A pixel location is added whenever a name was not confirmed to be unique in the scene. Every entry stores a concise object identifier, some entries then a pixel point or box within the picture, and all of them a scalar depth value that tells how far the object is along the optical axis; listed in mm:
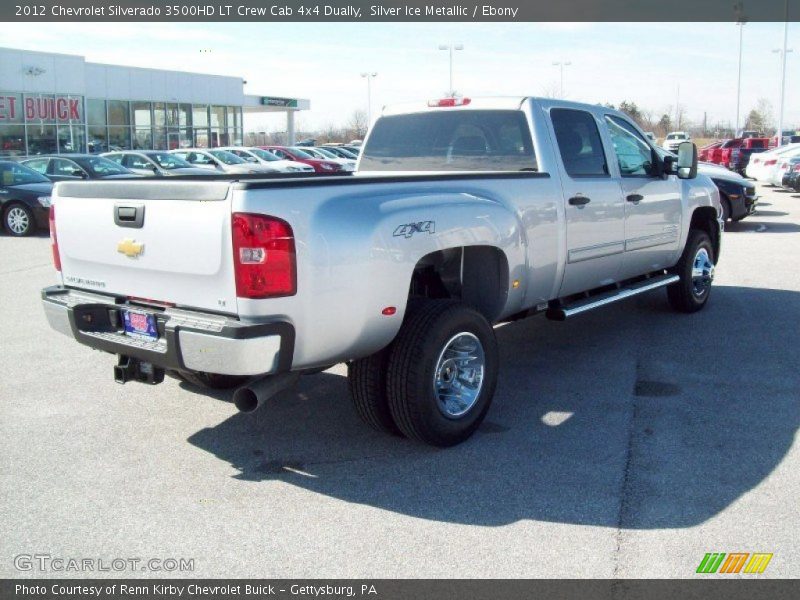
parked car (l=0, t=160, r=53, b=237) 15711
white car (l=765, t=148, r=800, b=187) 24531
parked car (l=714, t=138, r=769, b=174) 34125
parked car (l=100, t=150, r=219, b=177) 22094
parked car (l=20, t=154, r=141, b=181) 17922
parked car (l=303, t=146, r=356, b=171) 33141
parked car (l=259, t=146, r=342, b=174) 30172
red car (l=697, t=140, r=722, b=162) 37594
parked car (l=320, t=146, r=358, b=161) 36638
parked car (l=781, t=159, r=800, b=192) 23478
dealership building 34000
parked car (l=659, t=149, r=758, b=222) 15328
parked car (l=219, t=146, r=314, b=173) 28414
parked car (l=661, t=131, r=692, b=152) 45709
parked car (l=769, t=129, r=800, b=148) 46581
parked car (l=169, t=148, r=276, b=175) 25984
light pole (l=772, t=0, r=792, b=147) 45994
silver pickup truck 3941
